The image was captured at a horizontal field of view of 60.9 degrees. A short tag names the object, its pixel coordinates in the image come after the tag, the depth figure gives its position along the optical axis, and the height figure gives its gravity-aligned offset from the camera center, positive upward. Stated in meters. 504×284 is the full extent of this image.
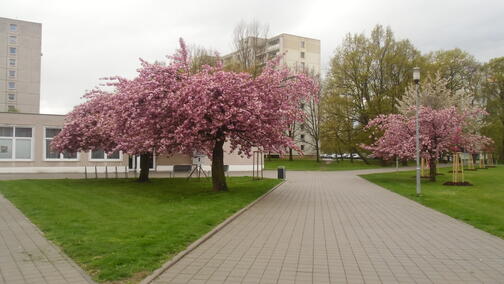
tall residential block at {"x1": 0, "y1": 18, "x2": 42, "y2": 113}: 82.00 +18.63
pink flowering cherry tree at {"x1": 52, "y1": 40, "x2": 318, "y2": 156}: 14.35 +1.88
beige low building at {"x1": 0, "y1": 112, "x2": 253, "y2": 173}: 29.36 +0.75
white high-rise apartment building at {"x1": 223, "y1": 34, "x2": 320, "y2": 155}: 77.75 +20.87
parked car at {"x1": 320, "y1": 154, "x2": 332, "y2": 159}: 70.37 +0.77
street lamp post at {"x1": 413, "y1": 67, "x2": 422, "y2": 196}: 16.62 +3.18
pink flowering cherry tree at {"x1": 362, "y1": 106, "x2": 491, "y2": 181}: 23.44 +1.40
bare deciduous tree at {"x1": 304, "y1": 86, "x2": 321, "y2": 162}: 51.81 +4.45
